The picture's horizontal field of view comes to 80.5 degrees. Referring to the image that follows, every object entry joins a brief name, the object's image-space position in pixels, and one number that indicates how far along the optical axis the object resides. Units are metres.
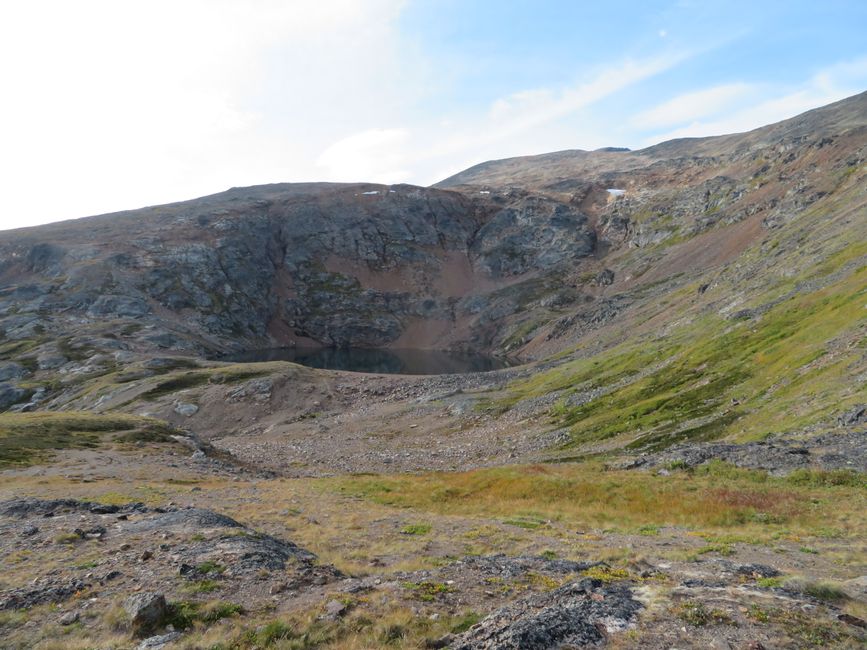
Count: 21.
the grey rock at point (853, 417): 30.28
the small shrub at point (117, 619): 11.73
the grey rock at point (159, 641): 10.67
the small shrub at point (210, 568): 14.52
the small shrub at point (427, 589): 12.86
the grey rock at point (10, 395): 98.56
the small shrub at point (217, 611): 11.92
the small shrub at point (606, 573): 13.78
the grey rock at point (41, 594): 13.10
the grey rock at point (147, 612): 11.36
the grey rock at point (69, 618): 12.12
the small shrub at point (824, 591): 11.60
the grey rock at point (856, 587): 11.84
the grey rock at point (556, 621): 9.93
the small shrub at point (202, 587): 13.31
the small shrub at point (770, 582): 12.49
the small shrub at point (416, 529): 22.52
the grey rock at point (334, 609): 11.77
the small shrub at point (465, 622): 11.21
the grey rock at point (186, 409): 84.88
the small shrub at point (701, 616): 10.40
